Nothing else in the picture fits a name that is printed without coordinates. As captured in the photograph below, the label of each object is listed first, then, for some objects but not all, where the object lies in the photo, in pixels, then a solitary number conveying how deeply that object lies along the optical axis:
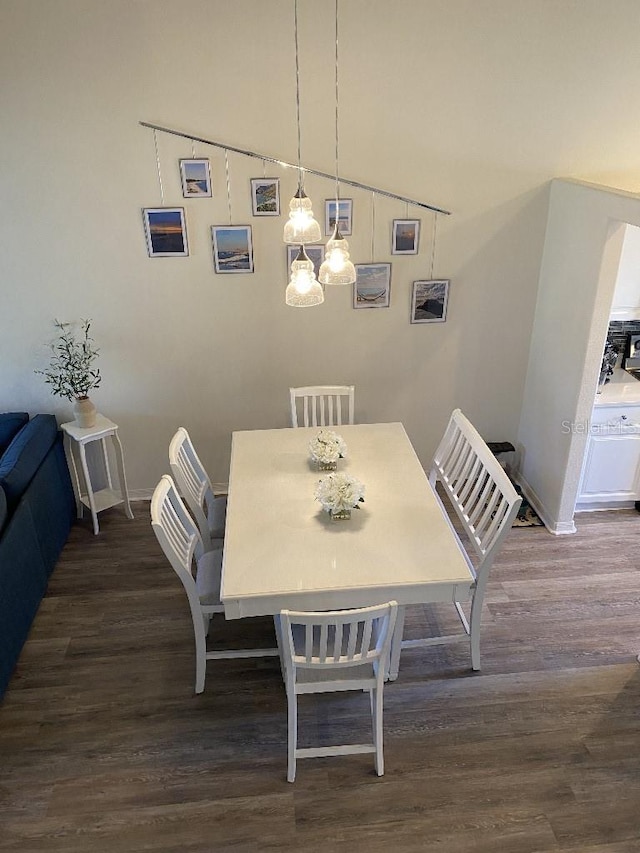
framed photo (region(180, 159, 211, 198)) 3.63
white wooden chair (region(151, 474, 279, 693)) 2.72
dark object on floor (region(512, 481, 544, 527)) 4.20
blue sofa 3.12
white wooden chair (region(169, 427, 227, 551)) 3.14
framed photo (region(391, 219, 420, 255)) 3.88
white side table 3.95
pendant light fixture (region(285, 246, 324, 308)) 2.60
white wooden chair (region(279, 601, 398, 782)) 2.21
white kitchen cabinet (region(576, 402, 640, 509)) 3.92
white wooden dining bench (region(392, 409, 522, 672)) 2.80
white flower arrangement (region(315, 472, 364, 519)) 2.79
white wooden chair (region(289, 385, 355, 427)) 3.84
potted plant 3.93
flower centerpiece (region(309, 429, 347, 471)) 3.21
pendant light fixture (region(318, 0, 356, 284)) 2.62
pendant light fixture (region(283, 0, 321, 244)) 2.54
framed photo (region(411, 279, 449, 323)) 4.05
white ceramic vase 3.94
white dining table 2.51
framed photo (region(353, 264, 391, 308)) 3.98
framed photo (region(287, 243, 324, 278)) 3.88
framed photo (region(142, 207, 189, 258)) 3.72
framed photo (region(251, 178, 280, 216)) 3.70
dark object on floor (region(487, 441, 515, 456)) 4.50
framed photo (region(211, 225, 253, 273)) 3.80
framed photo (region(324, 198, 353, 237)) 3.79
